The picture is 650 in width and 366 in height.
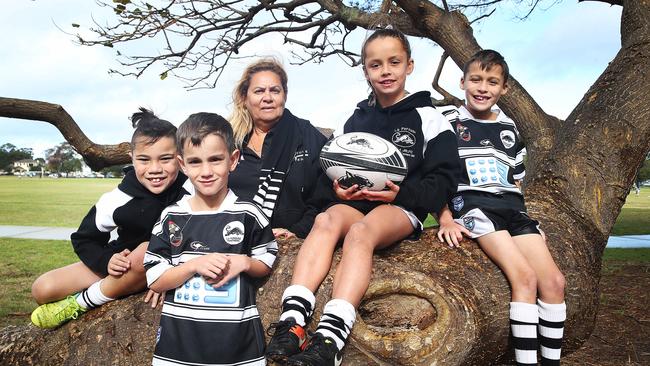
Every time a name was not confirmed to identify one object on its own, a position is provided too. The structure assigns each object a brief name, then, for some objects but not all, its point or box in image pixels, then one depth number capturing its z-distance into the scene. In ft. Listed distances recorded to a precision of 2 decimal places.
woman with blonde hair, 11.53
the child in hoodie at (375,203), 8.50
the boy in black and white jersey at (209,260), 8.06
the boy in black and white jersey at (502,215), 10.44
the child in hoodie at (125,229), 9.99
